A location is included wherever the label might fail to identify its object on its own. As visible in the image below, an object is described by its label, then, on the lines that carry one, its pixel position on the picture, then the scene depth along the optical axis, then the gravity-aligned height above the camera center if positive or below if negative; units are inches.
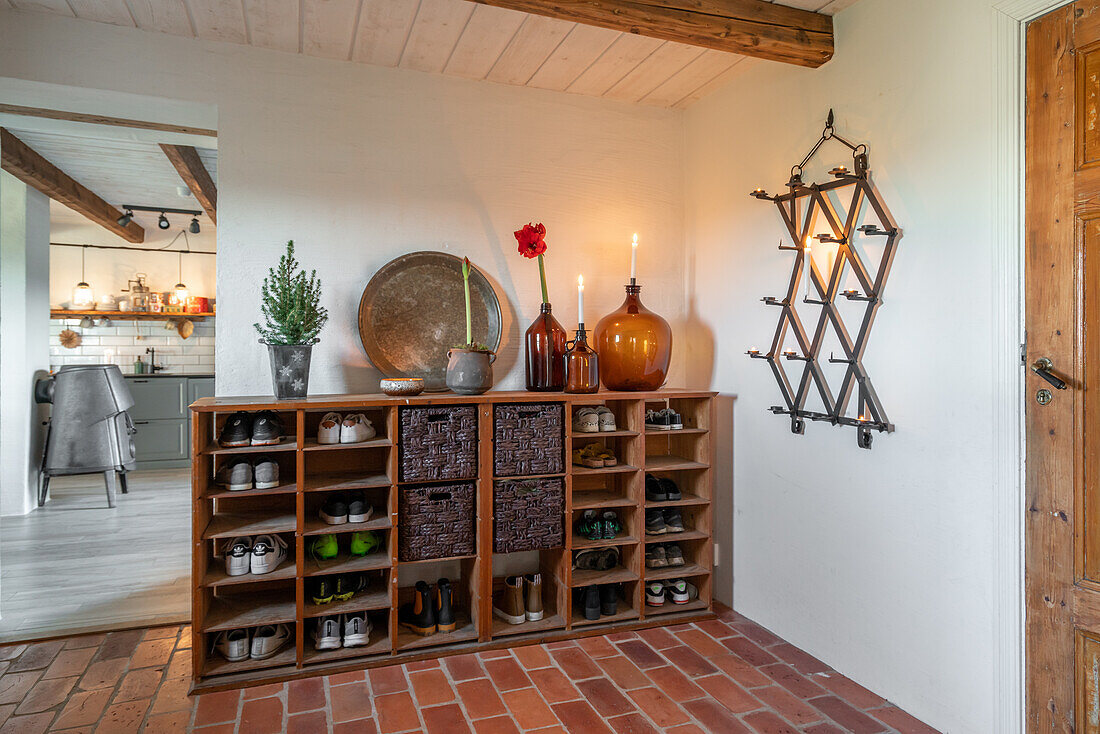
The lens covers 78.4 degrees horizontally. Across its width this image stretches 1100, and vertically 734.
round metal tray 115.3 +8.9
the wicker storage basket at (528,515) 108.0 -24.3
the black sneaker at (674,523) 120.3 -28.7
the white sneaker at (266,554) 97.2 -27.2
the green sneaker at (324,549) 104.4 -28.2
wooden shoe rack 96.0 -28.0
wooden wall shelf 270.7 +21.9
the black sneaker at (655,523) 118.3 -28.1
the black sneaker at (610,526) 116.7 -28.2
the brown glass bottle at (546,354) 116.3 +1.9
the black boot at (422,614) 107.2 -39.6
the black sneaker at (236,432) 96.7 -9.3
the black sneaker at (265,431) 97.4 -9.2
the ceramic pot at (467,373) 107.3 -1.2
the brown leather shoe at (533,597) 113.0 -39.2
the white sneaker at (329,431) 101.3 -9.6
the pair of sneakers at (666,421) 118.1 -10.2
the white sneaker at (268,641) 97.4 -39.9
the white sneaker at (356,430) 101.9 -9.6
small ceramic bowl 105.5 -3.2
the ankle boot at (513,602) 111.7 -39.3
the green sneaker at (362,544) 106.4 -28.1
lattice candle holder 91.1 +10.0
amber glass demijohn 118.1 +2.5
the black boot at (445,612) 108.1 -39.6
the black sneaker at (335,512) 102.4 -22.1
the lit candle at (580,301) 118.3 +11.4
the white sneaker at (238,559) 96.5 -27.4
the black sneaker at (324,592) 102.1 -34.3
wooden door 67.6 -1.0
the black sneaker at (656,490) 119.3 -22.6
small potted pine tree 100.7 +6.4
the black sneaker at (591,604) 112.9 -40.1
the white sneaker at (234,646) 96.7 -40.1
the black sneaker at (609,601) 114.7 -40.3
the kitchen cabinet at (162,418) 264.2 -19.3
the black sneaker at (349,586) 103.6 -34.6
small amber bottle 114.8 -0.9
